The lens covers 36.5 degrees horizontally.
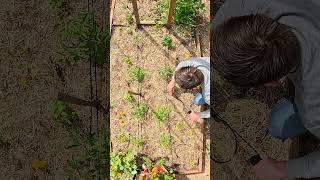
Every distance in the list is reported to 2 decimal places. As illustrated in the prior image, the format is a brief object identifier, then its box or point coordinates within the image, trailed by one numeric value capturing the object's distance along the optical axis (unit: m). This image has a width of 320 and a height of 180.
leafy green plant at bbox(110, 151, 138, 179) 3.50
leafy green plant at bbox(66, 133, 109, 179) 3.58
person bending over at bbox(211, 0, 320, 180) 2.28
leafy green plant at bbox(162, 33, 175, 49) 3.65
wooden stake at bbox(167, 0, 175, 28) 3.19
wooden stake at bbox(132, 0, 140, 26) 3.18
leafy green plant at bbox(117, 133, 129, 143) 3.61
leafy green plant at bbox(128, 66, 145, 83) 3.64
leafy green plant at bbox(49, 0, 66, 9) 3.66
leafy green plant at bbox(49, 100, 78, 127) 3.60
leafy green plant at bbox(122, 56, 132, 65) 3.64
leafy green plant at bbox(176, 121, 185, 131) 3.62
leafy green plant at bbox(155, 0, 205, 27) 3.60
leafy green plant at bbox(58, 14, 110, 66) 3.62
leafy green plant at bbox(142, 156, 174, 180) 3.42
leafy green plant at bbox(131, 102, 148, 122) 3.62
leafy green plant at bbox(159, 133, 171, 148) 3.61
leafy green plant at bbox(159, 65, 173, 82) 3.63
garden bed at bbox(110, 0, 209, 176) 3.62
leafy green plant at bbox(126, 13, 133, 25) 3.68
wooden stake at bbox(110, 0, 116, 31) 3.63
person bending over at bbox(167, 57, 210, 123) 3.28
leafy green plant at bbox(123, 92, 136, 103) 3.62
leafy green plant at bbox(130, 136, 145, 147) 3.60
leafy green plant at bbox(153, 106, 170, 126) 3.62
